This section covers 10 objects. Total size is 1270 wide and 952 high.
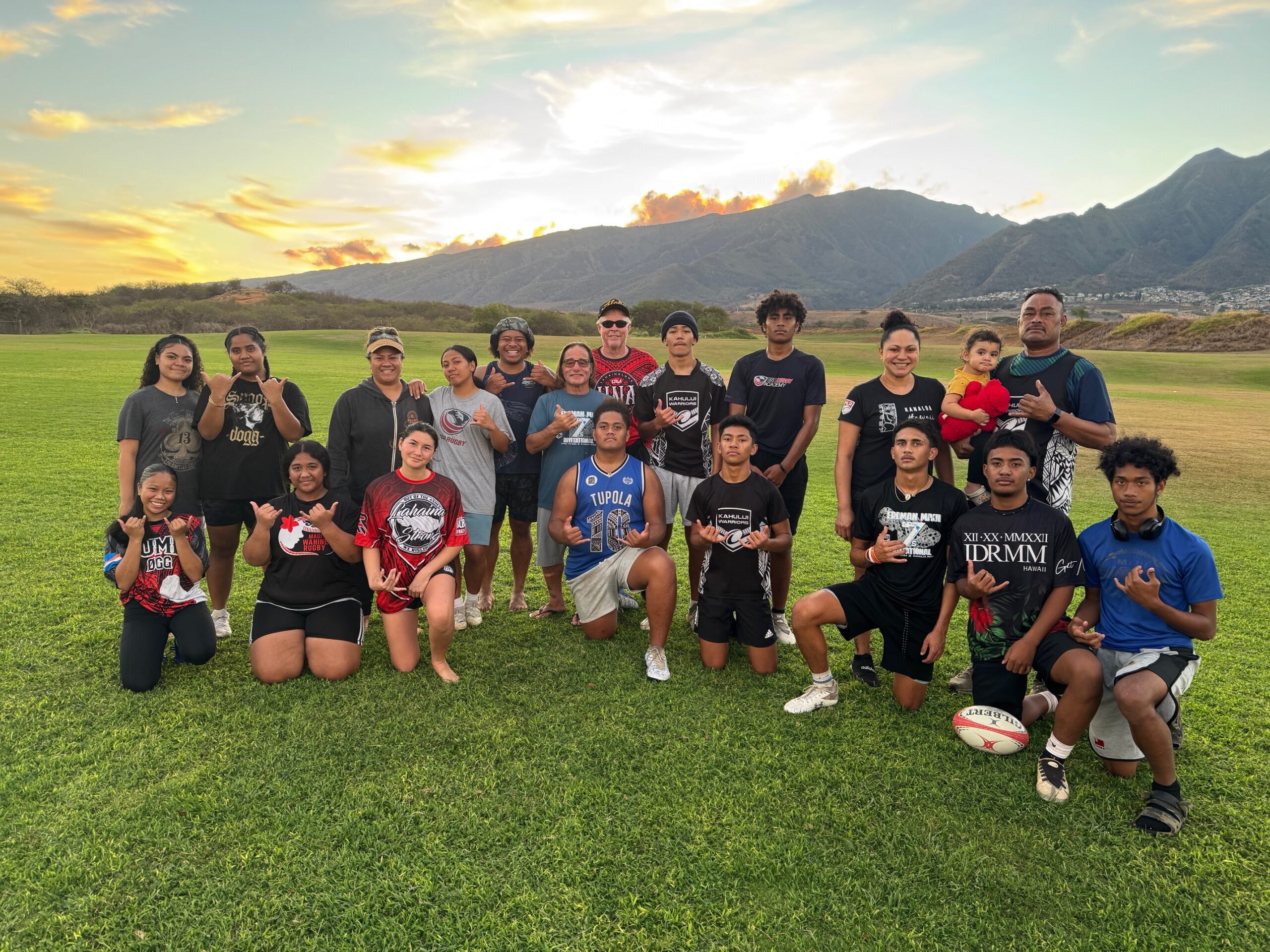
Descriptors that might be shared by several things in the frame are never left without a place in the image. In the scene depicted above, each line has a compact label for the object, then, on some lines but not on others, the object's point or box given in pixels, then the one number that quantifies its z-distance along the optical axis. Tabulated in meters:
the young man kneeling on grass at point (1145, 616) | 3.16
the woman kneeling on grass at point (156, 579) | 4.12
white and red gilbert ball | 3.60
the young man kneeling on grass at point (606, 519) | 4.97
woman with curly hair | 4.55
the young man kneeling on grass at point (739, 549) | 4.55
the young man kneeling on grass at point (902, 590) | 4.03
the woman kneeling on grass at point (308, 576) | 4.28
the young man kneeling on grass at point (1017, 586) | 3.56
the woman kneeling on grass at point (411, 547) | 4.42
